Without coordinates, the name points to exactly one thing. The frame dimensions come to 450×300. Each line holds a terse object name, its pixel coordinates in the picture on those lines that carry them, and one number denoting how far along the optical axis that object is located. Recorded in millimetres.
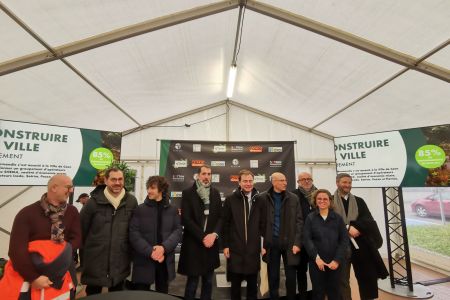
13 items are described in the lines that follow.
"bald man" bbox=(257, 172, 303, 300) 2416
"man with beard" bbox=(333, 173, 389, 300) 2559
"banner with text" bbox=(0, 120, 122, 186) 2736
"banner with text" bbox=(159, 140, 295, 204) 4348
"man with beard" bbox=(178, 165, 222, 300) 2266
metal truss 3395
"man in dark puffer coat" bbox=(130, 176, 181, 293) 2000
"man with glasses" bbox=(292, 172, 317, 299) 2652
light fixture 4352
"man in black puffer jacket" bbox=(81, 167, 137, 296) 1852
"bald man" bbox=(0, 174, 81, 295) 1382
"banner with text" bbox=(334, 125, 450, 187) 3141
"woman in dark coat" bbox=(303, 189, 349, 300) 2215
